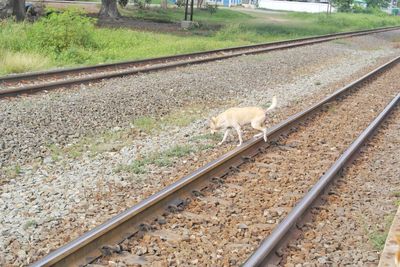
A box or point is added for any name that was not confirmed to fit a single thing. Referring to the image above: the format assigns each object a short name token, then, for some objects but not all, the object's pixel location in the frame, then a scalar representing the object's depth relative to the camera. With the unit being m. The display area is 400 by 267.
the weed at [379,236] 5.35
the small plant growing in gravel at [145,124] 9.41
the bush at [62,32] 18.31
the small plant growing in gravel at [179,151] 8.05
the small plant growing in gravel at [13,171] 6.84
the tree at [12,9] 26.10
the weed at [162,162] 7.59
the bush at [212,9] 53.14
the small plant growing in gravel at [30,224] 5.41
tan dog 8.31
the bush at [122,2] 48.18
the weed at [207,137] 9.03
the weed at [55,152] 7.57
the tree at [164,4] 53.53
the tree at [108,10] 36.09
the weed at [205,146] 8.44
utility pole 33.29
